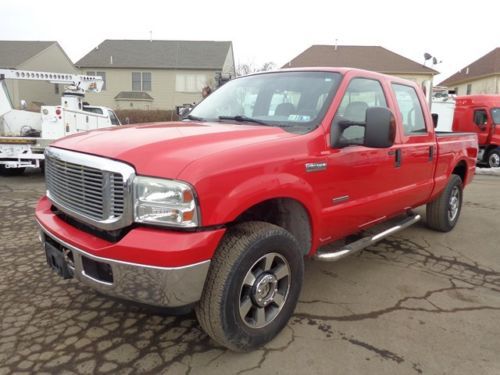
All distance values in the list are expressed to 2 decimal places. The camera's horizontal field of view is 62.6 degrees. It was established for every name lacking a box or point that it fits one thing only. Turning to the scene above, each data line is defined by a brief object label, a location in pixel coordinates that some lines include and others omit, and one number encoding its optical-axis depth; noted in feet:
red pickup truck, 7.19
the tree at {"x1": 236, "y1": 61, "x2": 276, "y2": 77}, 152.15
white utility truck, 28.91
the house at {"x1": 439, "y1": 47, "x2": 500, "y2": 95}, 120.88
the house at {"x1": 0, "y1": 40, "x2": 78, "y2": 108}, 105.60
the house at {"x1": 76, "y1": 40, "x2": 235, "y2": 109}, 106.63
